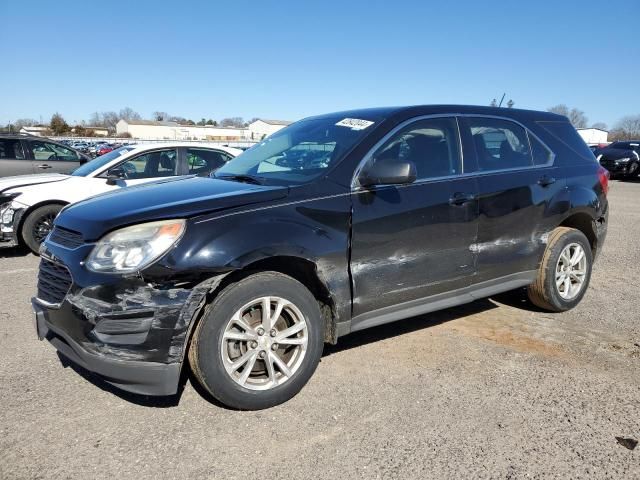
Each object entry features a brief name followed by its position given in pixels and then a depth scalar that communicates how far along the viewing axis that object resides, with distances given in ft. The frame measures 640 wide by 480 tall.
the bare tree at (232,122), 468.42
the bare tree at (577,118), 337.52
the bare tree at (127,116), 451.12
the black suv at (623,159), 69.31
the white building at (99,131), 303.76
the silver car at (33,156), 33.65
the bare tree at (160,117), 425.73
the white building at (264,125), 365.18
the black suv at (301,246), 8.57
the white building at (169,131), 290.15
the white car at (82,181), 22.36
